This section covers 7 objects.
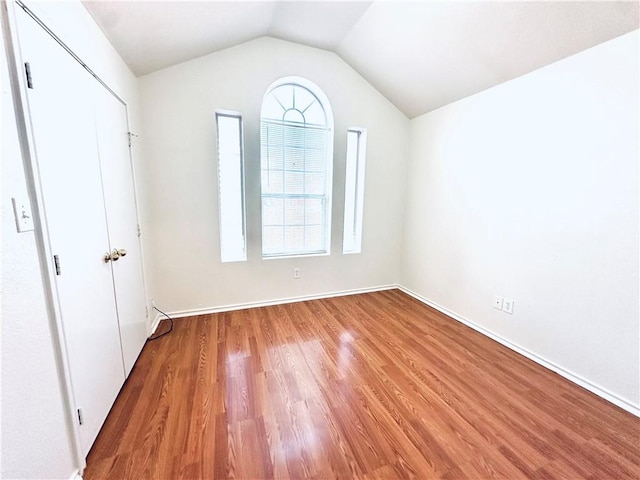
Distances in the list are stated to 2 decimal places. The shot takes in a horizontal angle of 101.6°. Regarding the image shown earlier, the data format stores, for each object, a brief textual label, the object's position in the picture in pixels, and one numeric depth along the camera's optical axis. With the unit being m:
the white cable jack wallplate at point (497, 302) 2.36
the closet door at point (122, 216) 1.60
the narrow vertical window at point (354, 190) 3.27
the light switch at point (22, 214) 0.88
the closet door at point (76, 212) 1.02
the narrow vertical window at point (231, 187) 2.73
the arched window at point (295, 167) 2.91
